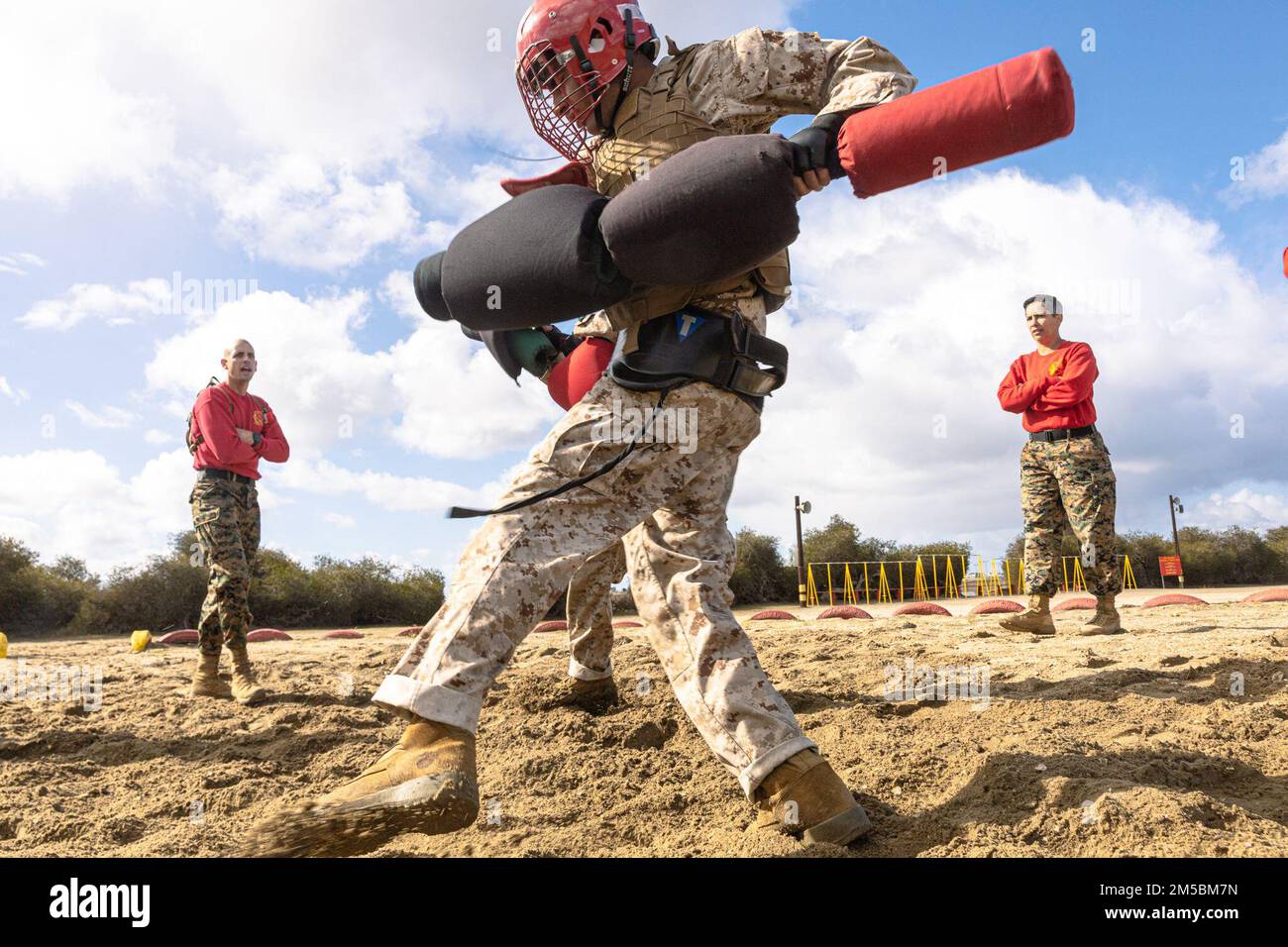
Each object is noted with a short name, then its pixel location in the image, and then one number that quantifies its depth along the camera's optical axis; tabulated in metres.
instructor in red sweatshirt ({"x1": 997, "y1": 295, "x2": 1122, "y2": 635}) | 5.88
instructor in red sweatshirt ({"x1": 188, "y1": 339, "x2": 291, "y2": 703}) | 5.25
